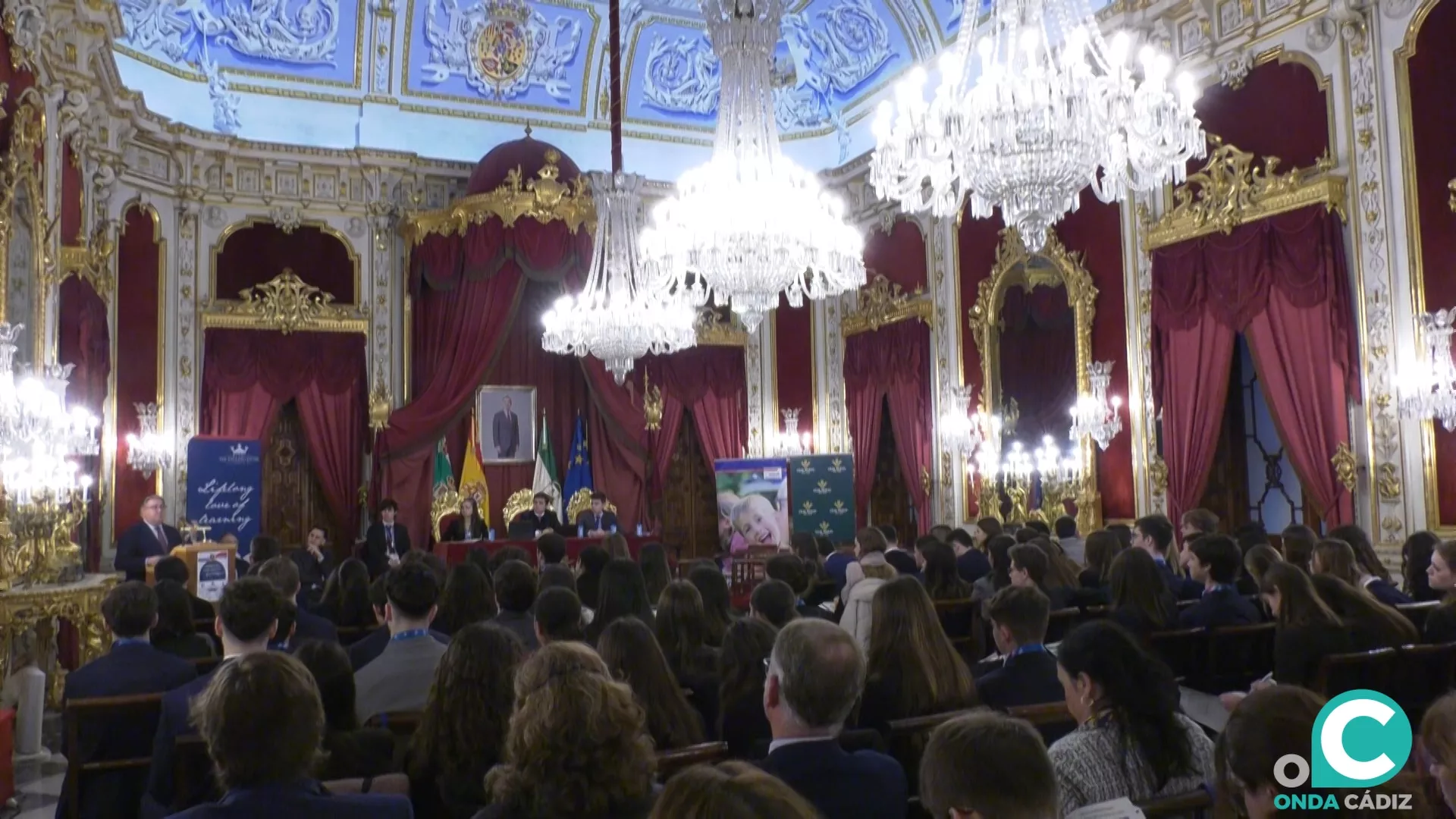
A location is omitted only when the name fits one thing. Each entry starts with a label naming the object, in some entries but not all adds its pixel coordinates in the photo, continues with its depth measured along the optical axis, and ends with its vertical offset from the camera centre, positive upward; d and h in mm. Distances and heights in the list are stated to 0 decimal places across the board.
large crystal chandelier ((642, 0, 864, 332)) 7234 +1800
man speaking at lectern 9352 -476
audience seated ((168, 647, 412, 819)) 2172 -521
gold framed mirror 11727 +1411
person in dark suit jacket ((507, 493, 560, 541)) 12617 -484
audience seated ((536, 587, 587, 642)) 4109 -495
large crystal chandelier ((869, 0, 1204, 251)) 5840 +1884
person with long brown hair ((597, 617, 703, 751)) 3359 -632
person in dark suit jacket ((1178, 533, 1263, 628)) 5148 -600
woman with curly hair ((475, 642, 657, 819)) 2098 -538
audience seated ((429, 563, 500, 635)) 4949 -526
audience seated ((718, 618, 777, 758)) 3660 -703
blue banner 11430 +13
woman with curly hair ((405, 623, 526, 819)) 2865 -645
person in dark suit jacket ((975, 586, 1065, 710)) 3652 -636
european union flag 14406 +167
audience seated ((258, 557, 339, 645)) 5176 -545
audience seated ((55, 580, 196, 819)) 3979 -734
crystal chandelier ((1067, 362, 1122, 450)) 10406 +527
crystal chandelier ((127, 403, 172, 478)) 11922 +466
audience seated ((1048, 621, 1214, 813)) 2547 -631
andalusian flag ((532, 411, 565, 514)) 14203 +104
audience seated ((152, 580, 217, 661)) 4730 -604
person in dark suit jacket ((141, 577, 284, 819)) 3312 -599
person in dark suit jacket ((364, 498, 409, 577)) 11602 -628
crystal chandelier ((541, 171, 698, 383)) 9359 +1447
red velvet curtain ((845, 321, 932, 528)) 13188 +988
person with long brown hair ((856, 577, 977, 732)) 3596 -642
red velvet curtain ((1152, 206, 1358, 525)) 8445 +1061
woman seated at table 12648 -508
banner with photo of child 13625 -358
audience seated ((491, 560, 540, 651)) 4836 -493
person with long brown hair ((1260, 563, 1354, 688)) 4039 -624
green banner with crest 13586 -228
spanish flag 13898 +31
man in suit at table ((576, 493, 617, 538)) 13312 -502
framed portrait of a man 14250 +755
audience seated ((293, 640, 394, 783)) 3016 -691
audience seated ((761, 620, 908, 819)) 2559 -613
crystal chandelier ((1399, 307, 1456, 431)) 7488 +558
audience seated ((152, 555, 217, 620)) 6344 -490
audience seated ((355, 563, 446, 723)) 3744 -599
